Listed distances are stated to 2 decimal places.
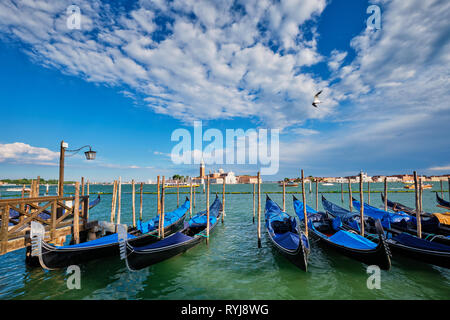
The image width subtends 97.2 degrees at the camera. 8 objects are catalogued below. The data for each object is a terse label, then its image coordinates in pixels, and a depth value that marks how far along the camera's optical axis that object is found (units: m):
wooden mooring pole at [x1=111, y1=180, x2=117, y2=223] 11.05
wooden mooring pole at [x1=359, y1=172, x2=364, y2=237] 7.64
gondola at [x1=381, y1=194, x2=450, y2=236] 8.31
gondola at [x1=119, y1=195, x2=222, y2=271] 5.46
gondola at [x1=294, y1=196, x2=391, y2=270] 5.28
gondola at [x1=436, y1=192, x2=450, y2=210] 15.49
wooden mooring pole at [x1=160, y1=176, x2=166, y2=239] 8.38
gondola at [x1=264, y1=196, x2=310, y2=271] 5.70
